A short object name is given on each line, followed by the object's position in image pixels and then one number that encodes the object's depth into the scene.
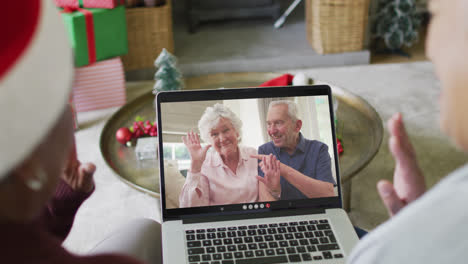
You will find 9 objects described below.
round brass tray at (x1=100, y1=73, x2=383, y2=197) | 1.51
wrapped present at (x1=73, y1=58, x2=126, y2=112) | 2.68
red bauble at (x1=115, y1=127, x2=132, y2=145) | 1.73
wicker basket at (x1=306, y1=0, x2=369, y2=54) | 3.07
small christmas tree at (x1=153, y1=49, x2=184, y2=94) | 1.91
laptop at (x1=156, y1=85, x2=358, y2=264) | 0.90
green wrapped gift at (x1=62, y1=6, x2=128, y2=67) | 2.50
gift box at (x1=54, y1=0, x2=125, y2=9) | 2.57
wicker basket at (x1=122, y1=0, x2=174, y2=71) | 3.00
